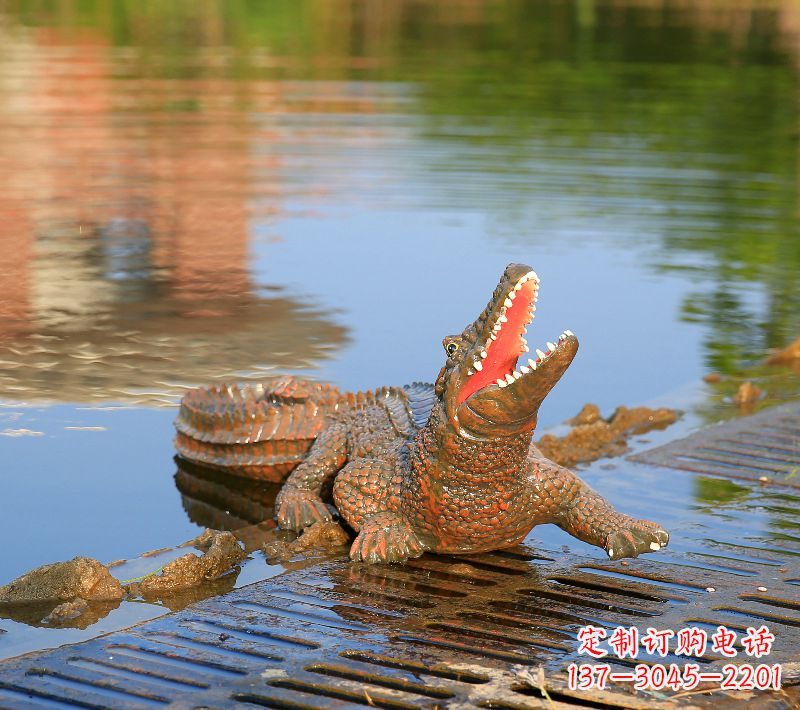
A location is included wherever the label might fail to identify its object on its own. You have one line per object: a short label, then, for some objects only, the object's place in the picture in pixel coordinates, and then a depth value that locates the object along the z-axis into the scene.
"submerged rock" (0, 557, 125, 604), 5.21
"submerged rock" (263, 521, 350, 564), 5.75
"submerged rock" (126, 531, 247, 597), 5.38
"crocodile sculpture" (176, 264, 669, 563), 5.25
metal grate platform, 4.36
